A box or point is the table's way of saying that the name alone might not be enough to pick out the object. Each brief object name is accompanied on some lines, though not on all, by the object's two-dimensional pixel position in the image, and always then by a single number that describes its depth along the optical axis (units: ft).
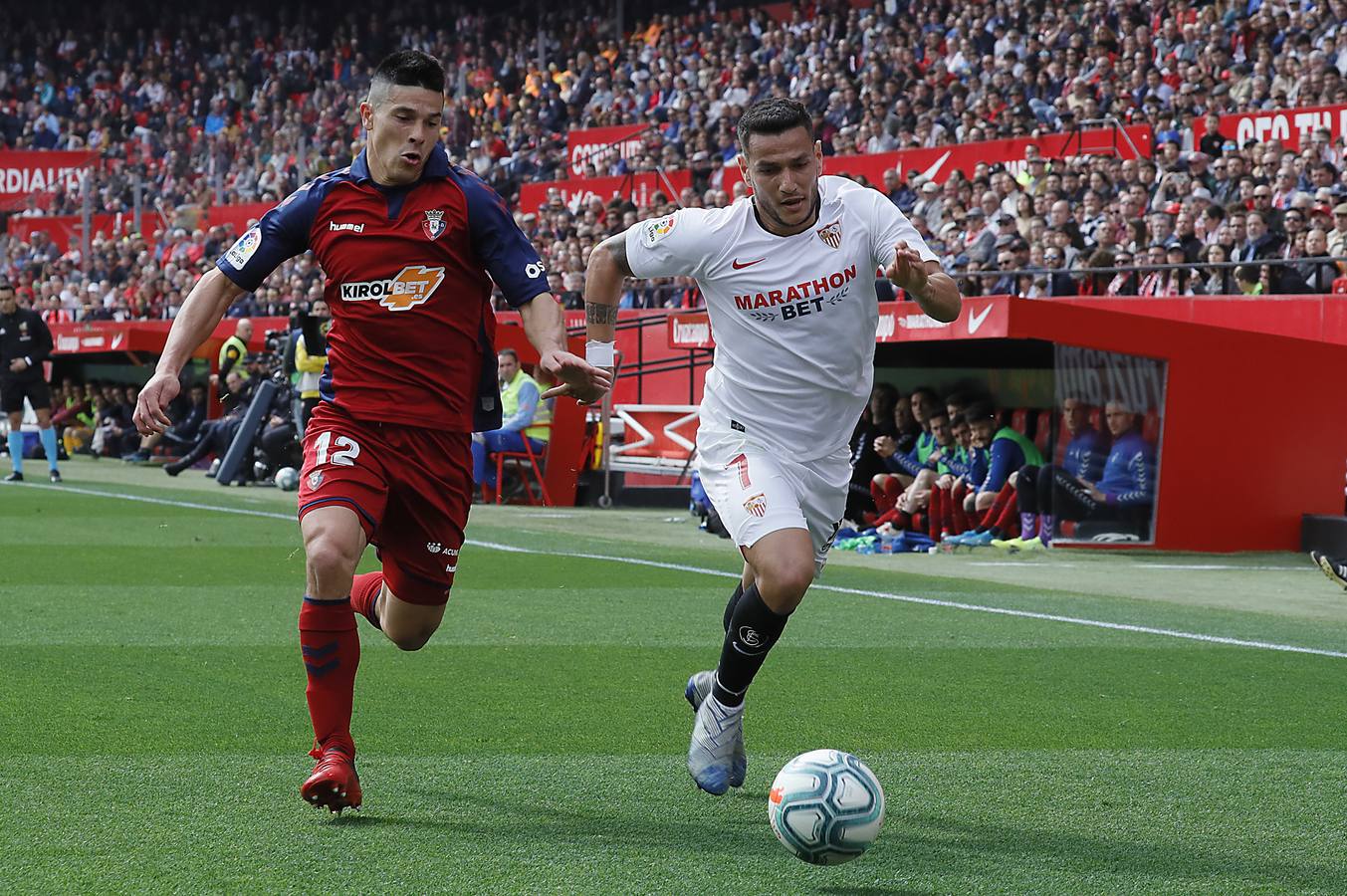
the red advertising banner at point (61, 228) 130.11
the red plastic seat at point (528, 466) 62.18
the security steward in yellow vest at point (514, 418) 61.16
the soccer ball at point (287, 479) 65.31
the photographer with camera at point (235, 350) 67.26
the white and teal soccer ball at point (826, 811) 13.69
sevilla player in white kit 17.39
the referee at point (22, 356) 64.23
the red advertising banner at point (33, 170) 140.36
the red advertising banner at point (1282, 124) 60.85
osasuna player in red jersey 16.56
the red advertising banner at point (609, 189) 83.87
